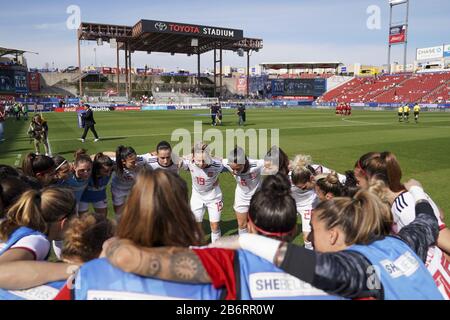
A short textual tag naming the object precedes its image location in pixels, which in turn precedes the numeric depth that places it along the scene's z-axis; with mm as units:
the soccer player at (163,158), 5824
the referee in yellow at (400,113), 28931
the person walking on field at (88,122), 17289
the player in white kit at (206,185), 5602
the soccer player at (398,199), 2611
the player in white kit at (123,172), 5660
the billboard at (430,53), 83375
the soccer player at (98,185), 5527
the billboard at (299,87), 87069
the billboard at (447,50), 82062
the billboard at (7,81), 65938
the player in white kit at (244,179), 5449
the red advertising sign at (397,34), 64175
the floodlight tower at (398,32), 63044
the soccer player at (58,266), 2158
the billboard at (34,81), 71694
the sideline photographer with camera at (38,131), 14141
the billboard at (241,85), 100250
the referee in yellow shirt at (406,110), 28156
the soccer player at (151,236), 1715
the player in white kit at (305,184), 5062
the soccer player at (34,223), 2369
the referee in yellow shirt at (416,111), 27594
